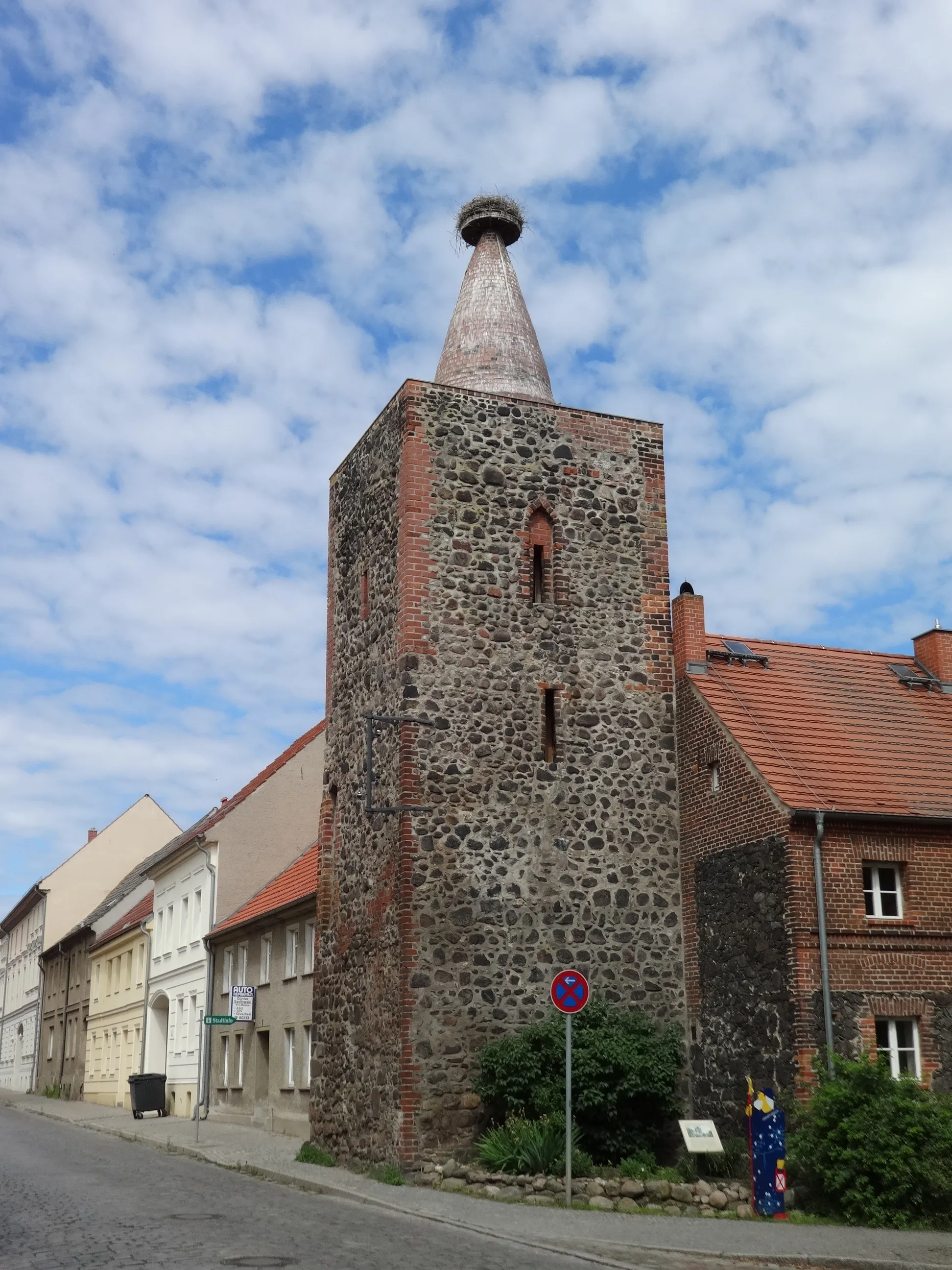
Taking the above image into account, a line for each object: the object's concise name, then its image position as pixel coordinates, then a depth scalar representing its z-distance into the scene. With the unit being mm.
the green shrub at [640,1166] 17266
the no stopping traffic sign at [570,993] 15633
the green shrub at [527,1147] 16953
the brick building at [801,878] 17453
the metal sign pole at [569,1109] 15031
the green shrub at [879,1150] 14758
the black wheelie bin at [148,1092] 33688
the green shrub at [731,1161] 17531
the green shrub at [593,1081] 18016
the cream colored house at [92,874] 56938
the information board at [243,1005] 24469
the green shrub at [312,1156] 20406
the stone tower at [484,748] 19031
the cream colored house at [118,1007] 41375
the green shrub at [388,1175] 17688
